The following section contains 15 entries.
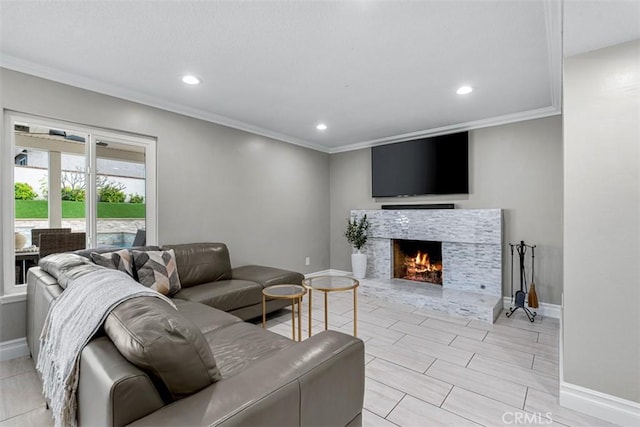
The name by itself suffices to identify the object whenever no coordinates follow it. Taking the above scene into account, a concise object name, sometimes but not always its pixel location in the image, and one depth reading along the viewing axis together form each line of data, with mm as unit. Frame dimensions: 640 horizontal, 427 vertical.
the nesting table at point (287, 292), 2610
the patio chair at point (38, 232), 2723
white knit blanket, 1127
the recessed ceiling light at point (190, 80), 2819
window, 2615
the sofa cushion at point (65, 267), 1727
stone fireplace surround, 3797
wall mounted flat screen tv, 4285
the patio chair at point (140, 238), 3352
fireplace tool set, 3516
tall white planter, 4930
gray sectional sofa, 887
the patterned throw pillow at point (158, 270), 2854
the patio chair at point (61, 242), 2695
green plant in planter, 5020
